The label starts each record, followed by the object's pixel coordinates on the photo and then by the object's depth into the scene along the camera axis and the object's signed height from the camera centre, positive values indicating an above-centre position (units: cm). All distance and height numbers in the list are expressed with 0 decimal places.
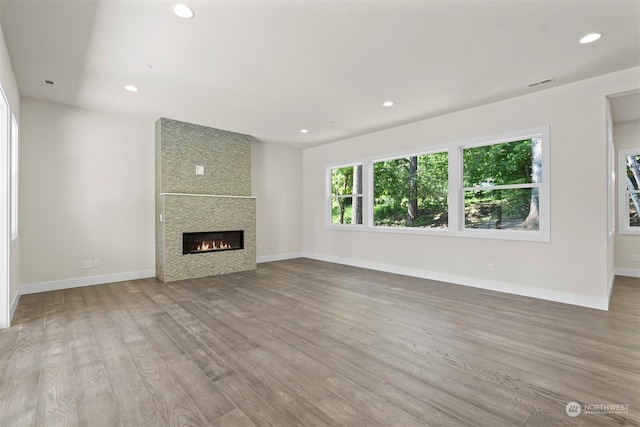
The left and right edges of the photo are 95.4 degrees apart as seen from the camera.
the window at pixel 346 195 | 650 +39
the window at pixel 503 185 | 405 +38
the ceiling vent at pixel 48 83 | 359 +165
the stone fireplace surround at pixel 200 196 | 496 +31
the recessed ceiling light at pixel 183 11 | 224 +159
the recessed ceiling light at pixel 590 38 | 262 +157
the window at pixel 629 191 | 511 +32
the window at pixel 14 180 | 352 +42
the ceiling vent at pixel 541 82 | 351 +157
